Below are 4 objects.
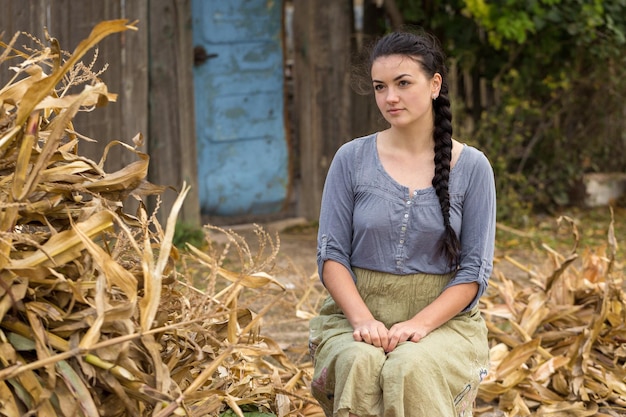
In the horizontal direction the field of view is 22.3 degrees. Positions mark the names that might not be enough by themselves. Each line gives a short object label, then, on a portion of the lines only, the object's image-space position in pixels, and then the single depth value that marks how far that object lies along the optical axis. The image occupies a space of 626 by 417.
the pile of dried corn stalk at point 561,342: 6.56
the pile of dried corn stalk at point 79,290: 3.76
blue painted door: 12.60
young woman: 4.99
